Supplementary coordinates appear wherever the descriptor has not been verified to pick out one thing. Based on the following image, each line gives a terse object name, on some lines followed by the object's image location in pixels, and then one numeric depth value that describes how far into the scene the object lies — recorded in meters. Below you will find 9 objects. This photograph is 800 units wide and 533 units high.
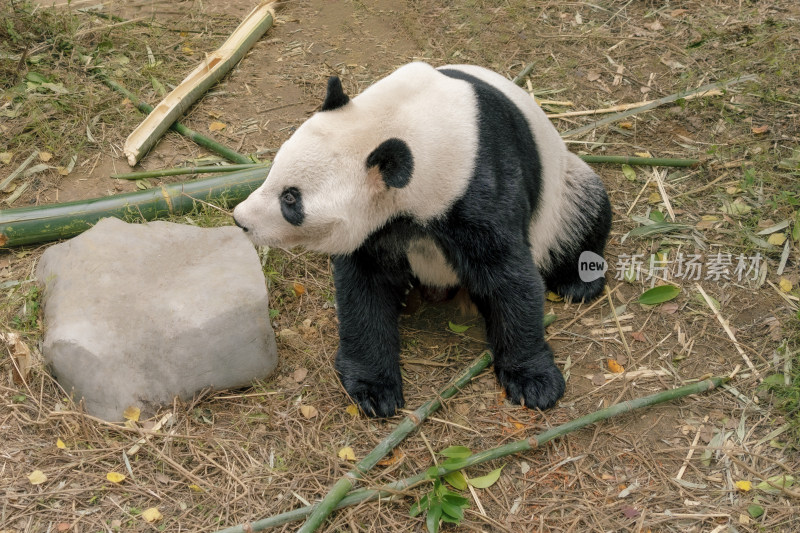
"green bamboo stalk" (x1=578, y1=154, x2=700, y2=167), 5.54
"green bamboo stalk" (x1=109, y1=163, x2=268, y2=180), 5.36
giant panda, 3.50
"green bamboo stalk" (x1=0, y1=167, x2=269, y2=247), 4.86
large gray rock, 3.90
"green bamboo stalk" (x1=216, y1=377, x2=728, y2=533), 3.44
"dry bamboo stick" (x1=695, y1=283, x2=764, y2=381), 4.25
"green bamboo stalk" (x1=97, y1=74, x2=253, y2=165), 5.58
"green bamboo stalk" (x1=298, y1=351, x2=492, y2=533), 3.43
